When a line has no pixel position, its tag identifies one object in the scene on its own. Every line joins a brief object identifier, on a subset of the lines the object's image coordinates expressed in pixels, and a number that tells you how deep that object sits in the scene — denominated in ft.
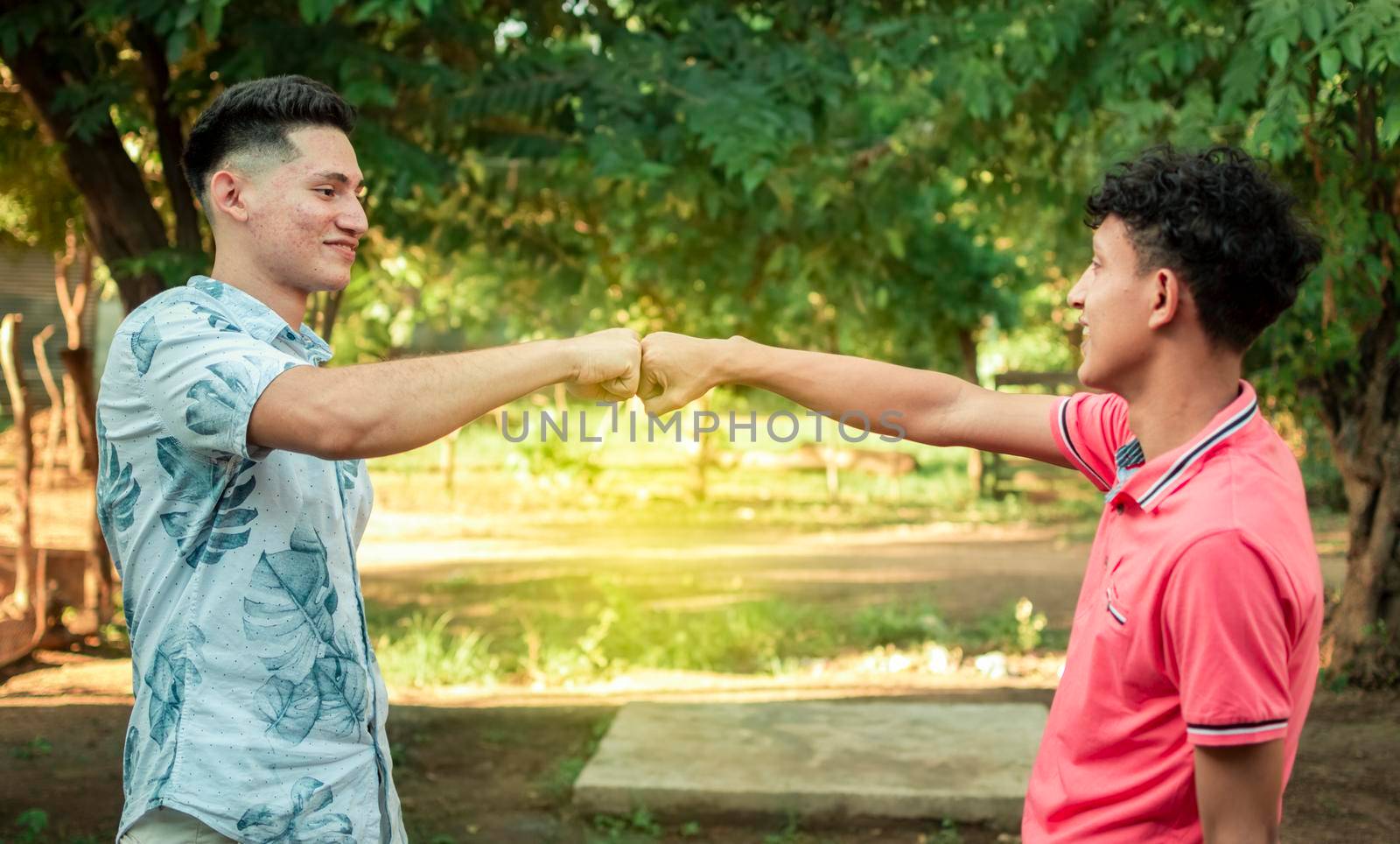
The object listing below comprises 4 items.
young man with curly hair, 5.04
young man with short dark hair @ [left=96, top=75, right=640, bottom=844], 6.18
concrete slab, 16.12
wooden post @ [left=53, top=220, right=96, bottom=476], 26.22
